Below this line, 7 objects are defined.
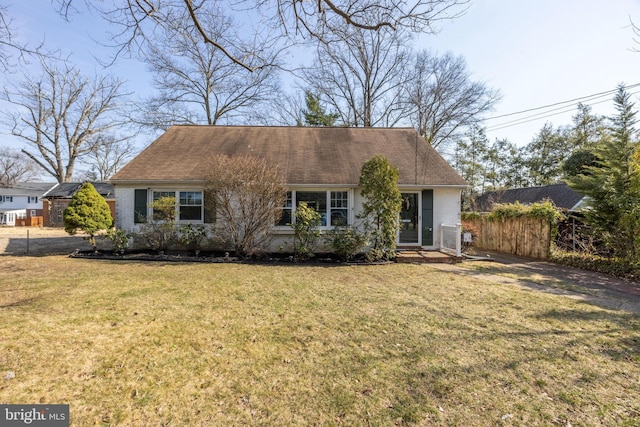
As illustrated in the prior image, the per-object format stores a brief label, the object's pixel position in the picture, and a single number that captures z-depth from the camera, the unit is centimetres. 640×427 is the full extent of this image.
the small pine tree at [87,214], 1014
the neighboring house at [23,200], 3503
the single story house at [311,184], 1095
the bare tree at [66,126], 2683
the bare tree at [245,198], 919
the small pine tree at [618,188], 805
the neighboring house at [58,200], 2489
